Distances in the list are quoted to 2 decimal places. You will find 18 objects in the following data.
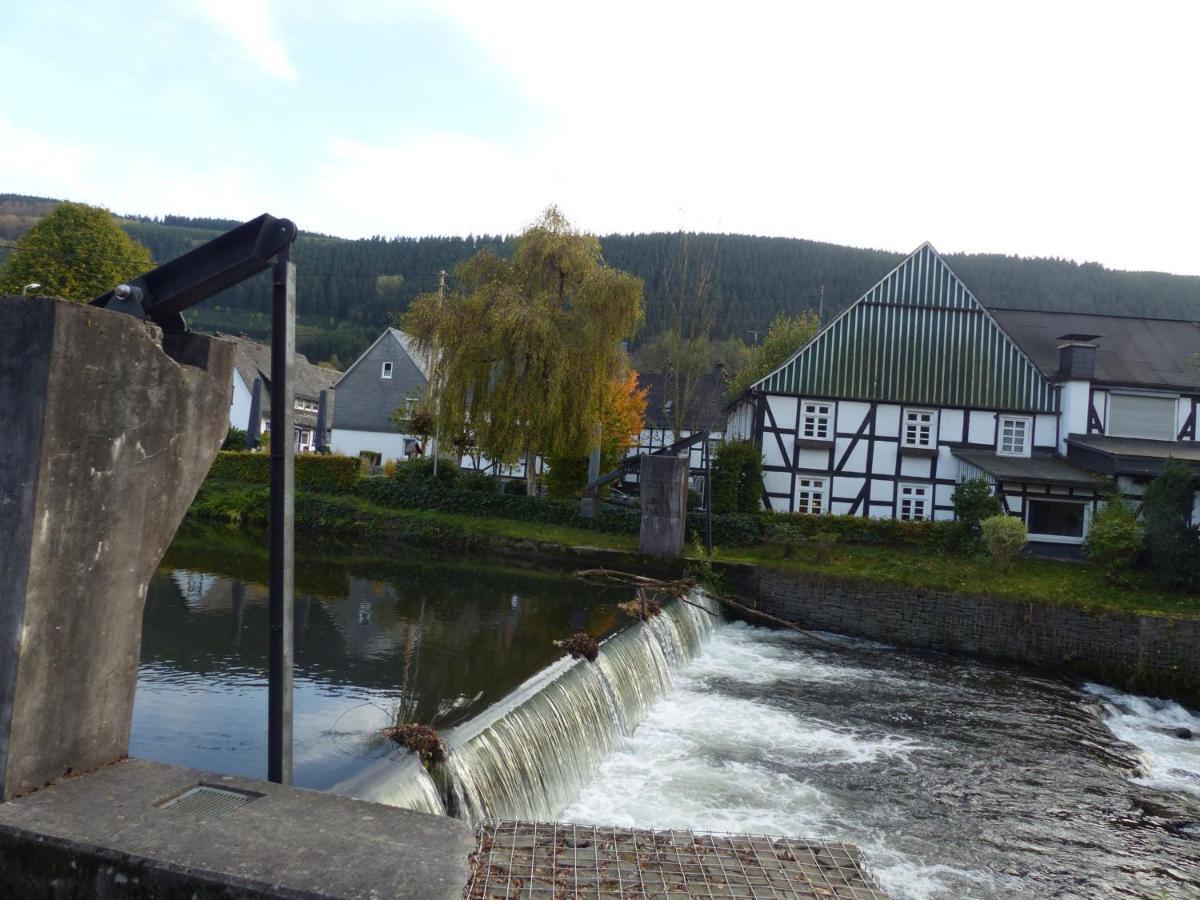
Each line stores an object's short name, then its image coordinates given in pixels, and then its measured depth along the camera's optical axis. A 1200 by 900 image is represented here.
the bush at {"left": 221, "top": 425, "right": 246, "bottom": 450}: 38.41
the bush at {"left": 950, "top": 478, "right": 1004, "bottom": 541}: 24.38
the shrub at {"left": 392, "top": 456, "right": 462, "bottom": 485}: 30.74
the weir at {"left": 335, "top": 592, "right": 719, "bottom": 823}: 7.29
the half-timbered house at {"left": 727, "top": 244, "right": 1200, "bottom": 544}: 28.48
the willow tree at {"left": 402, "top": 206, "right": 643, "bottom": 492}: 26.27
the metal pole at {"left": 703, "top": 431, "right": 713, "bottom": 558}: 23.95
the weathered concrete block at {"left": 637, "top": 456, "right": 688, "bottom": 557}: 23.91
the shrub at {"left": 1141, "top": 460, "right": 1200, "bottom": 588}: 20.52
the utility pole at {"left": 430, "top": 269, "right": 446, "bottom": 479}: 28.05
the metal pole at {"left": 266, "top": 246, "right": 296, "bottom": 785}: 5.48
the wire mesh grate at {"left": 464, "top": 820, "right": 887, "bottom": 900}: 4.26
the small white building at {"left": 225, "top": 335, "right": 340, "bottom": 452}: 51.69
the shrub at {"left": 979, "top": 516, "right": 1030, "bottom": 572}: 21.92
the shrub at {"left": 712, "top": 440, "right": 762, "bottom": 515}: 26.83
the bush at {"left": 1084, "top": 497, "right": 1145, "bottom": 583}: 21.58
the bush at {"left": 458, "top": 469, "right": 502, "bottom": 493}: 29.86
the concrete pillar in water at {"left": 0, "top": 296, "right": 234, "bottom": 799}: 4.36
